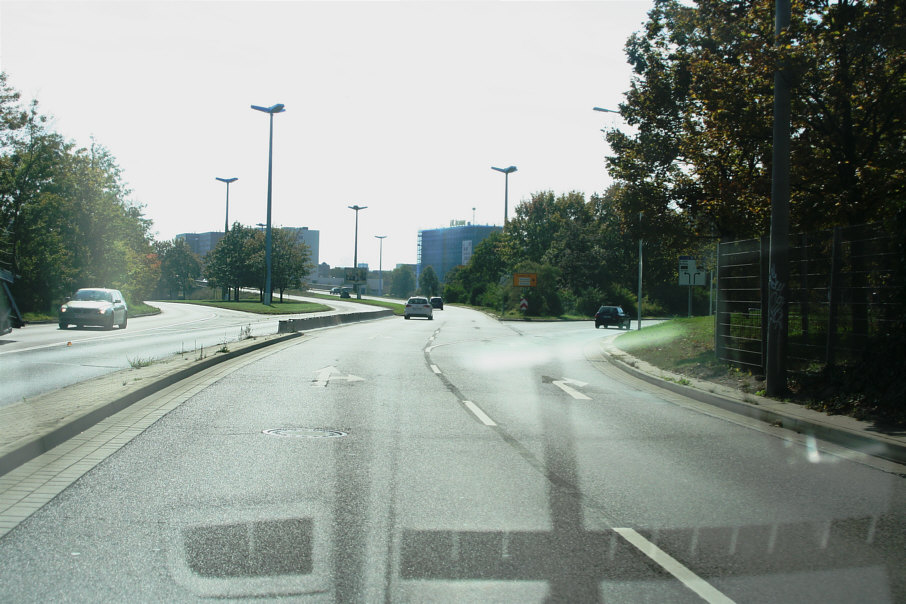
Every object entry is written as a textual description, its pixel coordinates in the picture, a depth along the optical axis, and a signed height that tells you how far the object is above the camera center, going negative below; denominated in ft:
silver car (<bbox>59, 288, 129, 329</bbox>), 97.60 -3.93
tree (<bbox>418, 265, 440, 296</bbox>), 578.66 +5.33
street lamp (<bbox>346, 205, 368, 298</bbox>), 291.58 +11.54
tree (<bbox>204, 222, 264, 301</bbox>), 288.71 +8.20
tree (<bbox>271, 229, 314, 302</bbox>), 285.02 +9.35
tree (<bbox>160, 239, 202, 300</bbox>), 456.45 +8.84
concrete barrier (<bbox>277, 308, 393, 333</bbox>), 97.25 -5.68
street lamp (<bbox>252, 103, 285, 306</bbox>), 164.14 +32.54
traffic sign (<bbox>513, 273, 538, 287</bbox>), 217.36 +3.58
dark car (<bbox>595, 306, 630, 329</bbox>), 156.66 -4.81
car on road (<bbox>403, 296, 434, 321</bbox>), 182.29 -4.66
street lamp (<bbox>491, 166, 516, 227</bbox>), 226.99 +32.49
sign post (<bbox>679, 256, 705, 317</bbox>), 96.68 +3.01
